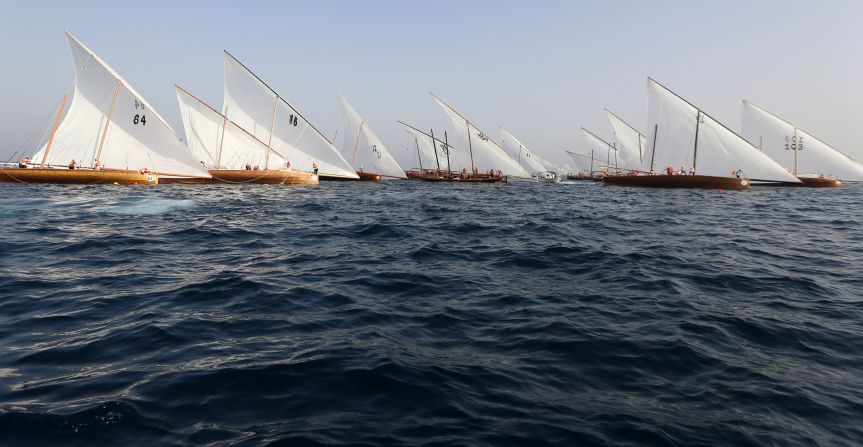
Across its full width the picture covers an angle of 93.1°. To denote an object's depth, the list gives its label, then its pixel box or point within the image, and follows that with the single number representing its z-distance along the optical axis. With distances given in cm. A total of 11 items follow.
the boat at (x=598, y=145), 12789
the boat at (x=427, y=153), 10000
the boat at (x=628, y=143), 9530
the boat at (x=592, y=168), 14151
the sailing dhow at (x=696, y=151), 5147
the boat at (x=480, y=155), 7838
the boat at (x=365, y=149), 8375
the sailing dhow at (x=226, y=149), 5216
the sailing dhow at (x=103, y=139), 3881
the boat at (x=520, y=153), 11043
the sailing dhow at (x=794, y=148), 6712
